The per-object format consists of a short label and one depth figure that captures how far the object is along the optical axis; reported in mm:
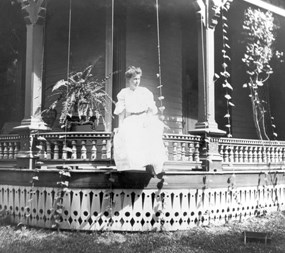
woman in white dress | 6094
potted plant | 8234
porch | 6758
